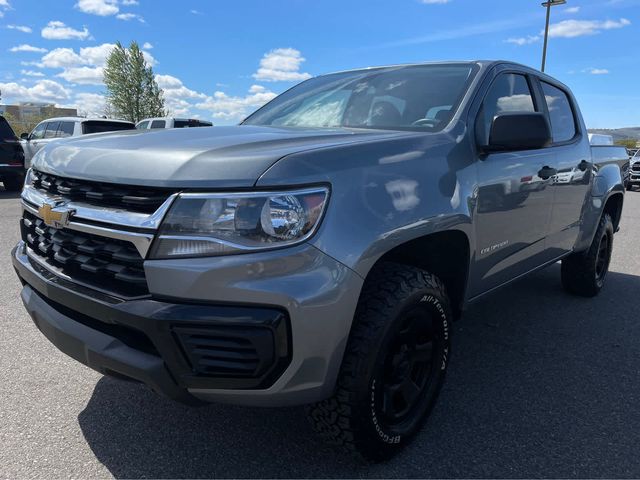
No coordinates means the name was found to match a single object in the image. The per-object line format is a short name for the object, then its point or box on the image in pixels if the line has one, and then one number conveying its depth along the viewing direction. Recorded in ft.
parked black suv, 38.63
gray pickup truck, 5.60
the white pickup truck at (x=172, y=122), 57.11
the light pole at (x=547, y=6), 66.85
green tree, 134.92
